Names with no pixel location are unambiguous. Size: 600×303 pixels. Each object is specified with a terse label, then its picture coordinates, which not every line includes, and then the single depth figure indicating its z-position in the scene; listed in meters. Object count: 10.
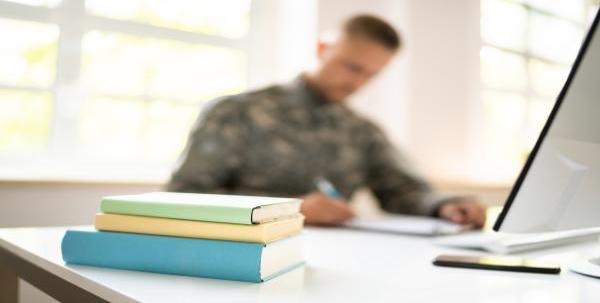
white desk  0.56
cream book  0.61
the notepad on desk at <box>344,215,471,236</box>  1.17
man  1.65
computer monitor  0.66
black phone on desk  0.74
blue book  0.60
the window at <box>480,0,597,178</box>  3.27
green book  0.61
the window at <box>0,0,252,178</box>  1.91
